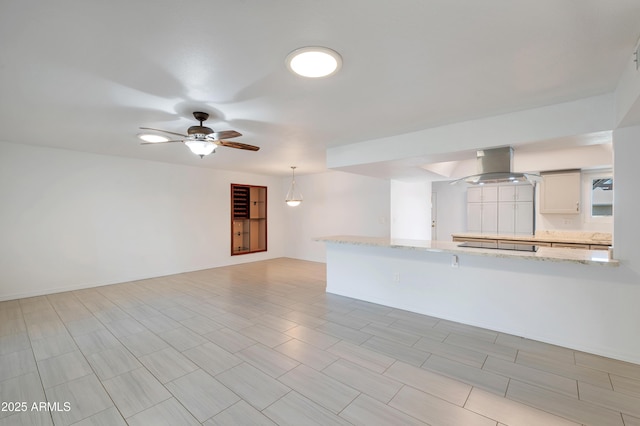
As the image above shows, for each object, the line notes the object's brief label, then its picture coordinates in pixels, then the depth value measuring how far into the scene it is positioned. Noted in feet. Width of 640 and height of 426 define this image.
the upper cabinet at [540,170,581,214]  15.31
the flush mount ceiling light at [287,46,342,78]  5.52
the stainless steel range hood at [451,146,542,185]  9.47
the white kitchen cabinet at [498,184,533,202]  17.25
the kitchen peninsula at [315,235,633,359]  8.20
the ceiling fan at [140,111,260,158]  8.78
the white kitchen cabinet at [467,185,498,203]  18.62
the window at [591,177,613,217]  15.21
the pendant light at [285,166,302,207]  25.11
